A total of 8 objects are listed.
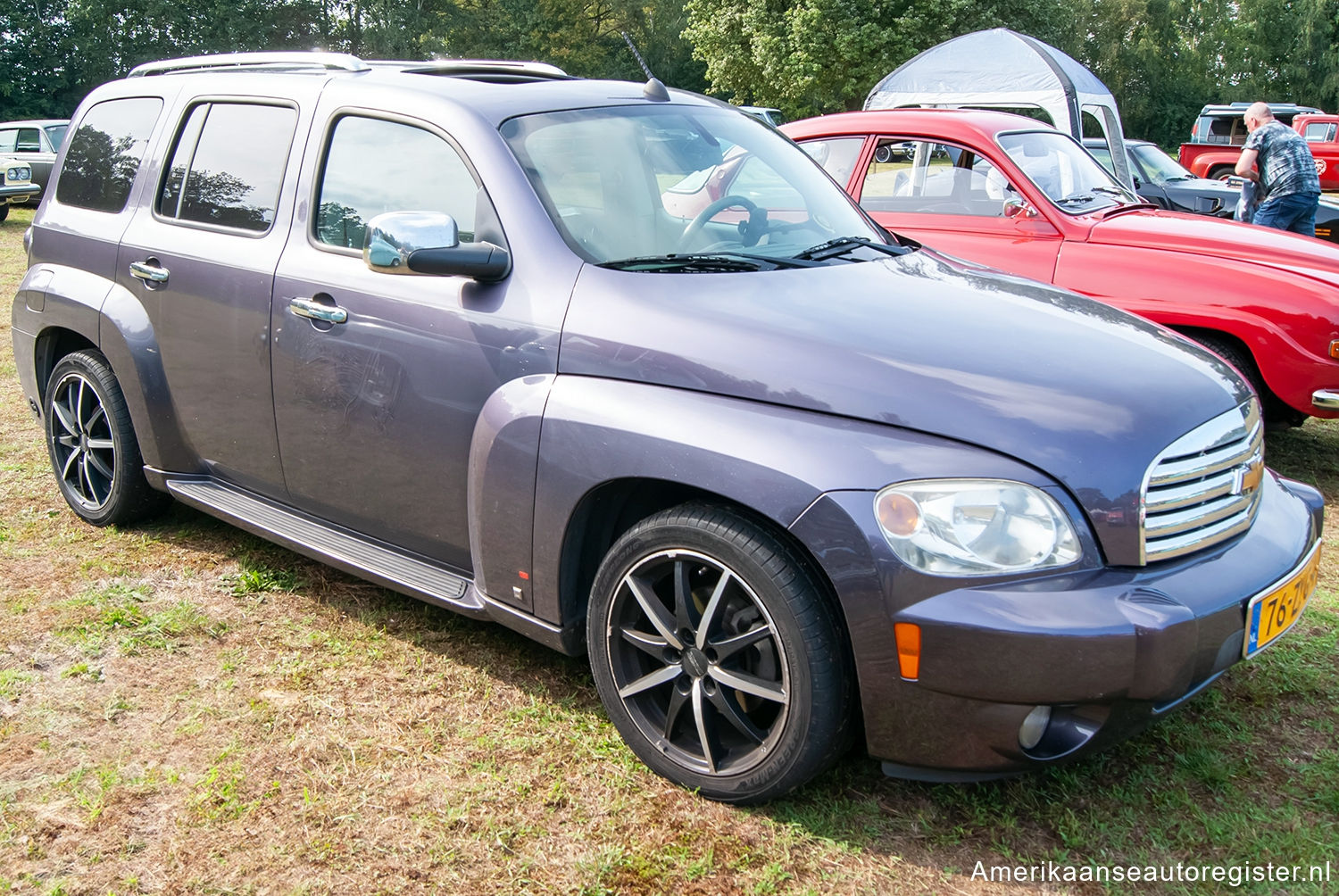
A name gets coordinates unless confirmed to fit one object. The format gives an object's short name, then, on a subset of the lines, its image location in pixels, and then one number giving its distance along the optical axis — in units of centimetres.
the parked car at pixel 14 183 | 1817
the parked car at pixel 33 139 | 1989
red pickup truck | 2169
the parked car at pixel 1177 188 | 1337
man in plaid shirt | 962
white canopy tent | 1293
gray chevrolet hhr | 234
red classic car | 533
